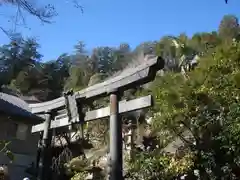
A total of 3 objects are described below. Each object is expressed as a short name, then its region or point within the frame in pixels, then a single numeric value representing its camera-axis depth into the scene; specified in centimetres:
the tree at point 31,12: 423
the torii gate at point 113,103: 589
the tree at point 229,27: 2005
